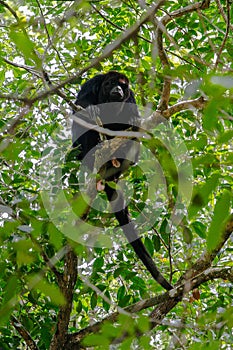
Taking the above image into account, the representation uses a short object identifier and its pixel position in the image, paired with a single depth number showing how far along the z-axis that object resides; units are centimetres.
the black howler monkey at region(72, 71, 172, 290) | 697
